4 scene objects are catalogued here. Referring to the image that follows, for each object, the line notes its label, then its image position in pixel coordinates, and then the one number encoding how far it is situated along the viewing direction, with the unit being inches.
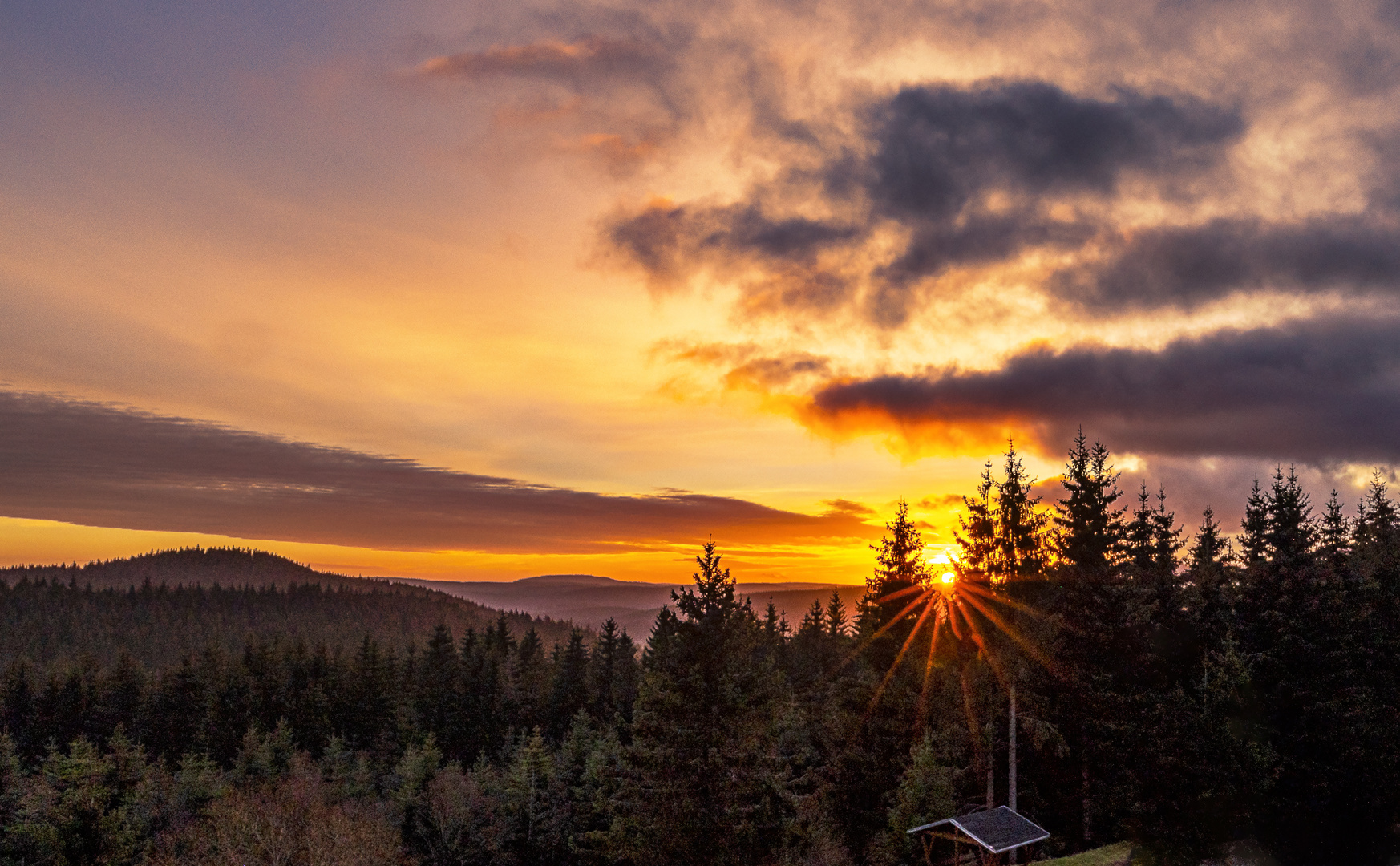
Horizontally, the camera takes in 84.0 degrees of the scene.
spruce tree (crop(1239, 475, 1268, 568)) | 2023.9
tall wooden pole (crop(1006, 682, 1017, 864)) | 1358.3
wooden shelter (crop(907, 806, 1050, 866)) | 1080.2
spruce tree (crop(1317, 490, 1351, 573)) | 1704.0
